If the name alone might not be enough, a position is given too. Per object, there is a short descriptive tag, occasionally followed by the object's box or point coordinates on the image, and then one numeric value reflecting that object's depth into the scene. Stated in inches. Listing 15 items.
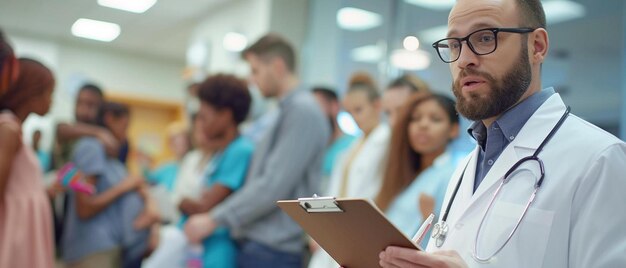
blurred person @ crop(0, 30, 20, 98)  94.2
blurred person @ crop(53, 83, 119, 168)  143.6
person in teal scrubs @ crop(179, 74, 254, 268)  123.0
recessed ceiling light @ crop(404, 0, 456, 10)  165.0
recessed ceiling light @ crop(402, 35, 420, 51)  171.6
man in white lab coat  46.8
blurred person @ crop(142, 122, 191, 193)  206.1
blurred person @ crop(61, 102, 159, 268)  135.1
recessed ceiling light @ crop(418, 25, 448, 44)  171.9
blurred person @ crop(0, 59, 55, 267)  87.0
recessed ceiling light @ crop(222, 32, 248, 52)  229.1
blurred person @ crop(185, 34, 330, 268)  117.8
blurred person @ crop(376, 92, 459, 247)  102.0
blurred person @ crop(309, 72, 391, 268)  115.4
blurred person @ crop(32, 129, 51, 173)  135.7
